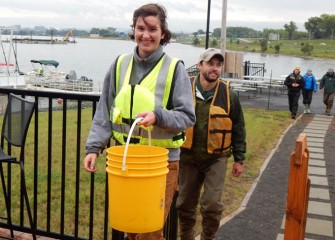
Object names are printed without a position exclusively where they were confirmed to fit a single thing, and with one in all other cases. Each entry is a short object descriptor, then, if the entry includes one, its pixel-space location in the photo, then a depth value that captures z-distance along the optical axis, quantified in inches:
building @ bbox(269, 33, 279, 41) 4059.5
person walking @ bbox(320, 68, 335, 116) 717.9
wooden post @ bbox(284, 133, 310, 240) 125.6
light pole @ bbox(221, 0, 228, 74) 786.2
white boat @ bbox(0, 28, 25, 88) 1250.9
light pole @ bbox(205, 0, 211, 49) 563.1
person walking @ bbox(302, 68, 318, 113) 722.8
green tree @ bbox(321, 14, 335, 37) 4411.4
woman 100.9
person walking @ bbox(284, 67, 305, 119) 666.8
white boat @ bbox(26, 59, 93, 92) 1370.6
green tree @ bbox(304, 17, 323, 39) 4449.8
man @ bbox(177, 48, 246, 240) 156.3
